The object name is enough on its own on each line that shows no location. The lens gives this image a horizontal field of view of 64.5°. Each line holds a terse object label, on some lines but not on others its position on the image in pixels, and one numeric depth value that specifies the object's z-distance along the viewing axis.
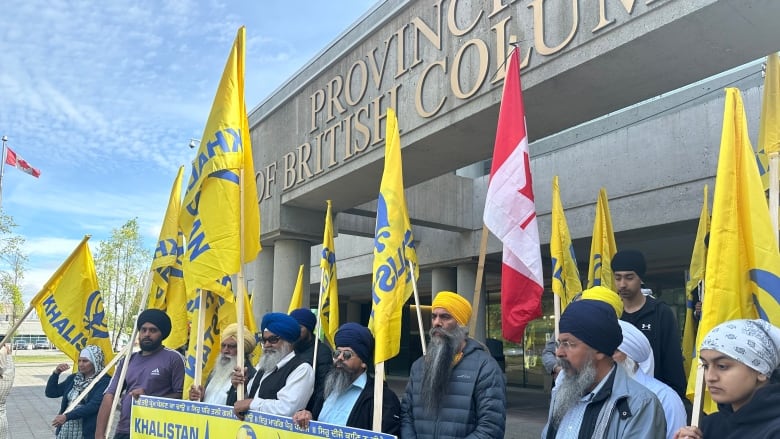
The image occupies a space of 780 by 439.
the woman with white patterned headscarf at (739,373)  2.18
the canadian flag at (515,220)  4.23
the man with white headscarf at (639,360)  2.95
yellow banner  3.79
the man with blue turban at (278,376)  4.14
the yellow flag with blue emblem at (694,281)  6.28
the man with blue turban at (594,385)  2.46
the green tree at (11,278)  27.94
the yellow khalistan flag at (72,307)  6.50
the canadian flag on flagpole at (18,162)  25.63
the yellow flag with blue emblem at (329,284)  6.65
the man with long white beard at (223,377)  4.89
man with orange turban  3.50
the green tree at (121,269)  30.19
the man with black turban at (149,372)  5.11
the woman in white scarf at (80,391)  5.36
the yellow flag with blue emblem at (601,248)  6.57
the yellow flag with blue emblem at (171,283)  6.47
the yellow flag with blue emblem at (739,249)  2.98
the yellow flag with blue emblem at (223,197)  4.95
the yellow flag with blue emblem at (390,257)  4.17
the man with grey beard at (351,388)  3.89
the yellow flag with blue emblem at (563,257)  6.01
